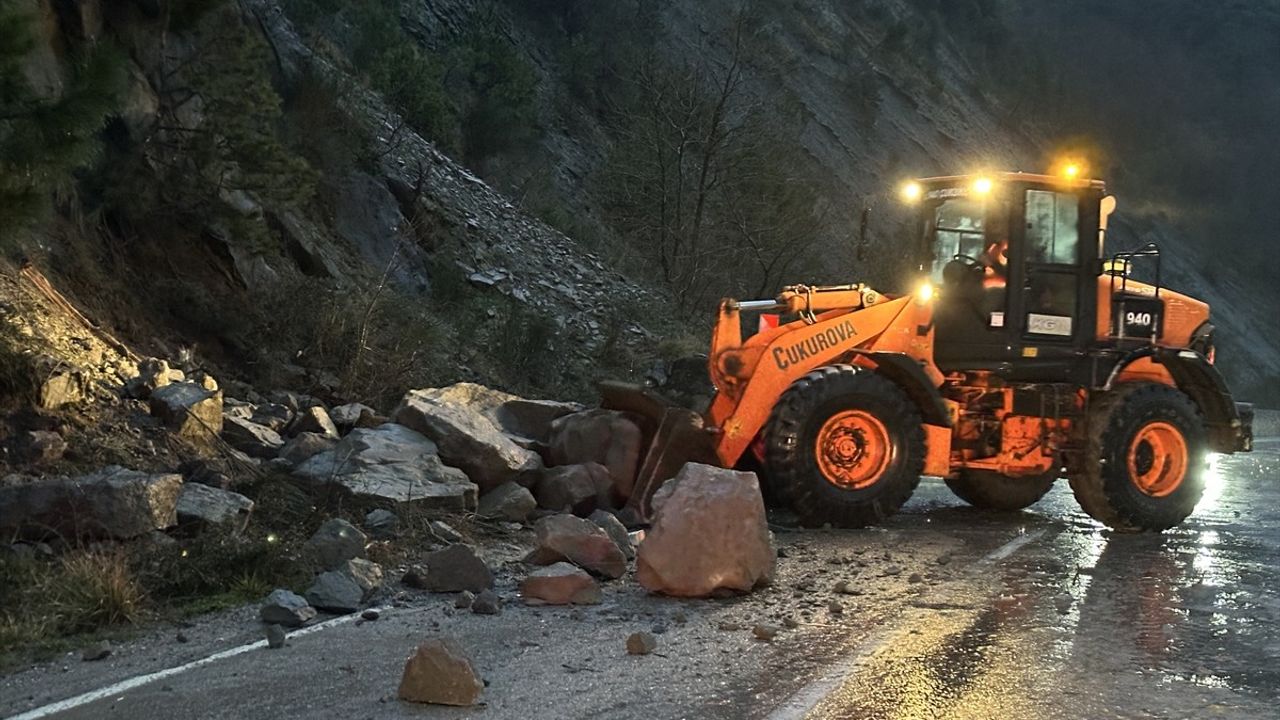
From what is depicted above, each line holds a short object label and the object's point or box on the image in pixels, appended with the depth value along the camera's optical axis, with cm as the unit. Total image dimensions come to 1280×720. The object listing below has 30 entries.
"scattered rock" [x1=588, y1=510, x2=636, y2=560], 837
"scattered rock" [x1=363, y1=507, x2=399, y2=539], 809
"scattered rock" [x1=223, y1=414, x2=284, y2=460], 938
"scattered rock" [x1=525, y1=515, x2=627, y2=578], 746
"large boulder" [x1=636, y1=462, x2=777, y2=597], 694
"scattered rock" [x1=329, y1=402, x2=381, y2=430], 1064
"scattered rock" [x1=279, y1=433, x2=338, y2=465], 906
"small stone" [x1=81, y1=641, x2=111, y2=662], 541
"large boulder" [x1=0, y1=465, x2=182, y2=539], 677
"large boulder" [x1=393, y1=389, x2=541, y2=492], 961
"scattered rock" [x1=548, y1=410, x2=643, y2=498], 1020
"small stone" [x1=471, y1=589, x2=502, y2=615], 642
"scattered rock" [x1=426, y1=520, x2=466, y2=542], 831
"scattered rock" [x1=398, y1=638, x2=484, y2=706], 482
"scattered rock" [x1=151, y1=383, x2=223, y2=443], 893
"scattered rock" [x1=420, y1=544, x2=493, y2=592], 695
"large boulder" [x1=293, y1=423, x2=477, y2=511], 858
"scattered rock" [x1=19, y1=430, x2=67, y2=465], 780
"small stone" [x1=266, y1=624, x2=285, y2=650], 565
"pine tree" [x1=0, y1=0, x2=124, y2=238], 711
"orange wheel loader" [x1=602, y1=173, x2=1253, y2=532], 996
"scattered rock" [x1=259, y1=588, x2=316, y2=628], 609
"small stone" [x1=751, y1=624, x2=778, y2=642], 604
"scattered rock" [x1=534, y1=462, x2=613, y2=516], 970
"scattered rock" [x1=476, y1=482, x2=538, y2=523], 923
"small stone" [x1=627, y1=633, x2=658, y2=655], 570
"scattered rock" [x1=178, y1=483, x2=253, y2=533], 735
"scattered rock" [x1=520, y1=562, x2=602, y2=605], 673
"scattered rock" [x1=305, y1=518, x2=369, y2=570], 719
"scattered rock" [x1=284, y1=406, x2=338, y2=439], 1020
